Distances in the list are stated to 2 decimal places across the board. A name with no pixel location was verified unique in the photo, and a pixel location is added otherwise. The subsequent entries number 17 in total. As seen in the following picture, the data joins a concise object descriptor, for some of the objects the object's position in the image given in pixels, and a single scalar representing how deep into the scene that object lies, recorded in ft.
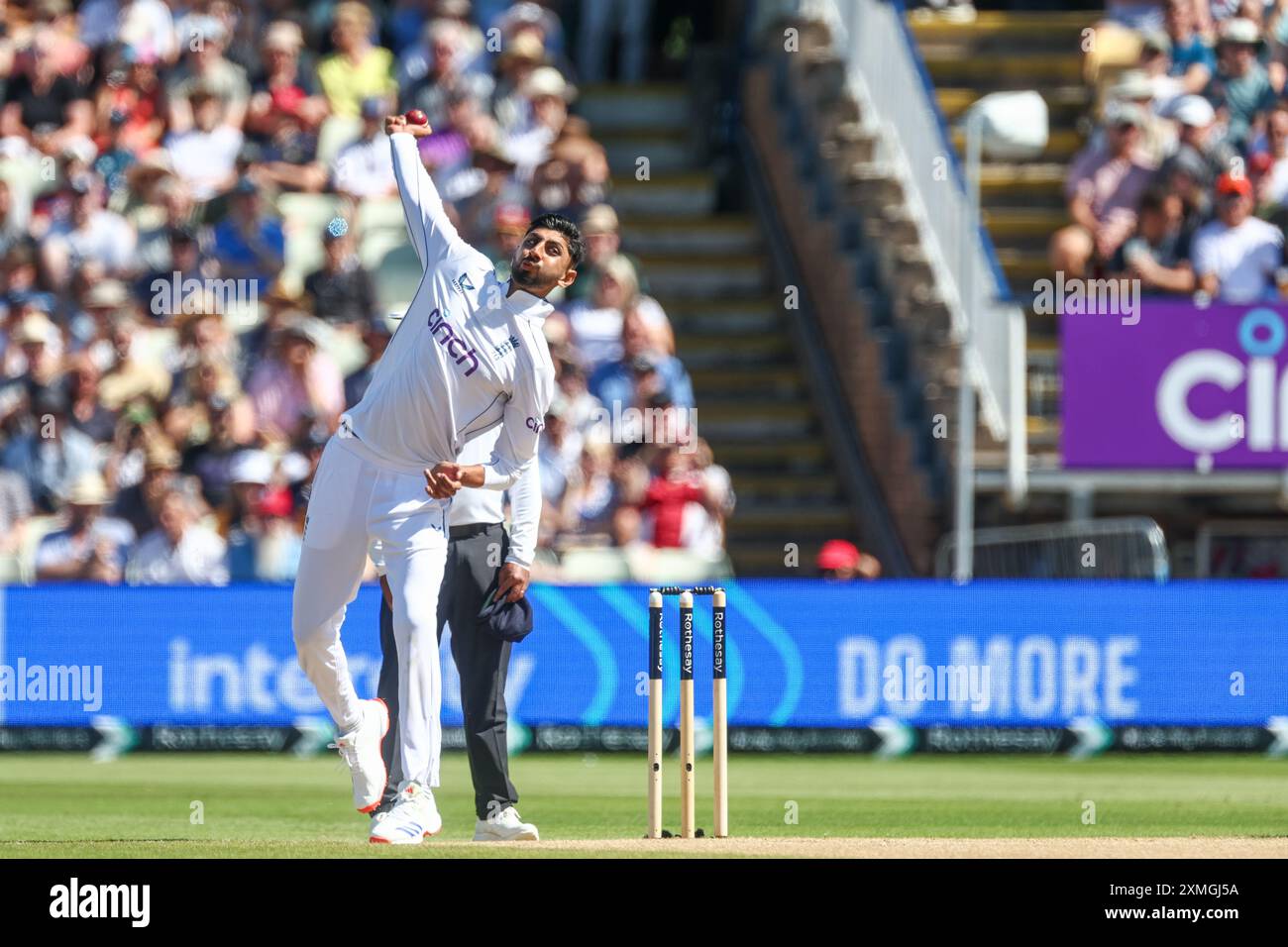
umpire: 36.35
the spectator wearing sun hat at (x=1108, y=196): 69.00
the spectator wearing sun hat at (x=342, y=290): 68.03
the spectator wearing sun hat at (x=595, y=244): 68.18
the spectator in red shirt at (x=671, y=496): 63.00
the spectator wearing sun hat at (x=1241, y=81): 71.36
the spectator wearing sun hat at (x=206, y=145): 73.00
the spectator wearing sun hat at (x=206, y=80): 74.08
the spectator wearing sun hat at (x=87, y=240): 71.26
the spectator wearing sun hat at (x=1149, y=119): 70.23
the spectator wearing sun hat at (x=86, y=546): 61.82
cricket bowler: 34.78
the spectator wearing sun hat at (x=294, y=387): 65.16
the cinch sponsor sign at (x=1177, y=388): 64.69
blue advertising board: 56.44
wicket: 36.55
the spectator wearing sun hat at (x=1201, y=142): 68.54
